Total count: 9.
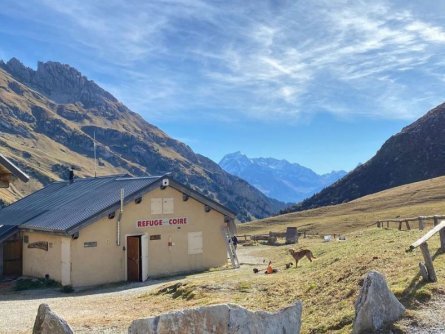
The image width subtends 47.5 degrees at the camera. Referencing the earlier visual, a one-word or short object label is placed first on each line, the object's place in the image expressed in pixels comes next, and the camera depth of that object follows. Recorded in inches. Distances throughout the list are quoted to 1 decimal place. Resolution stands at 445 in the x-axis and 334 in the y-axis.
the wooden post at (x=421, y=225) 942.8
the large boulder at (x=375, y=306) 389.5
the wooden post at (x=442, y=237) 613.5
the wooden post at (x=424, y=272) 473.7
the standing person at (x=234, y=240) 1360.5
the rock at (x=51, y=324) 389.7
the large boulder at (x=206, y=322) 353.1
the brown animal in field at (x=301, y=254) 908.6
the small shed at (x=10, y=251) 1190.1
